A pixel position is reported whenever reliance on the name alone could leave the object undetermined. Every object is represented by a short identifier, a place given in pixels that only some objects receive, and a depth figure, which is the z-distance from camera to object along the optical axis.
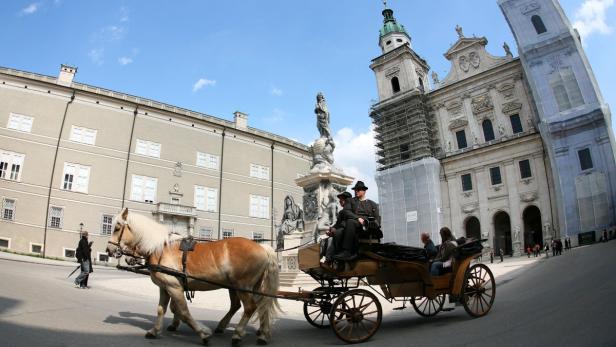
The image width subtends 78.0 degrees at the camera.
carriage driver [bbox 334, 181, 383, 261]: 5.67
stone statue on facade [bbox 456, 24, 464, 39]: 44.99
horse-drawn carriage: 5.46
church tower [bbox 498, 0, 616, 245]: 31.08
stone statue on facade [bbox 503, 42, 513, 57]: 41.14
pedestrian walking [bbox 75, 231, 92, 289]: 11.38
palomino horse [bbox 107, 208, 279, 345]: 5.33
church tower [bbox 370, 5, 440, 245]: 39.28
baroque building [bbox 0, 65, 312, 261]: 31.33
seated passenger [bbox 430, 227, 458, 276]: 6.68
